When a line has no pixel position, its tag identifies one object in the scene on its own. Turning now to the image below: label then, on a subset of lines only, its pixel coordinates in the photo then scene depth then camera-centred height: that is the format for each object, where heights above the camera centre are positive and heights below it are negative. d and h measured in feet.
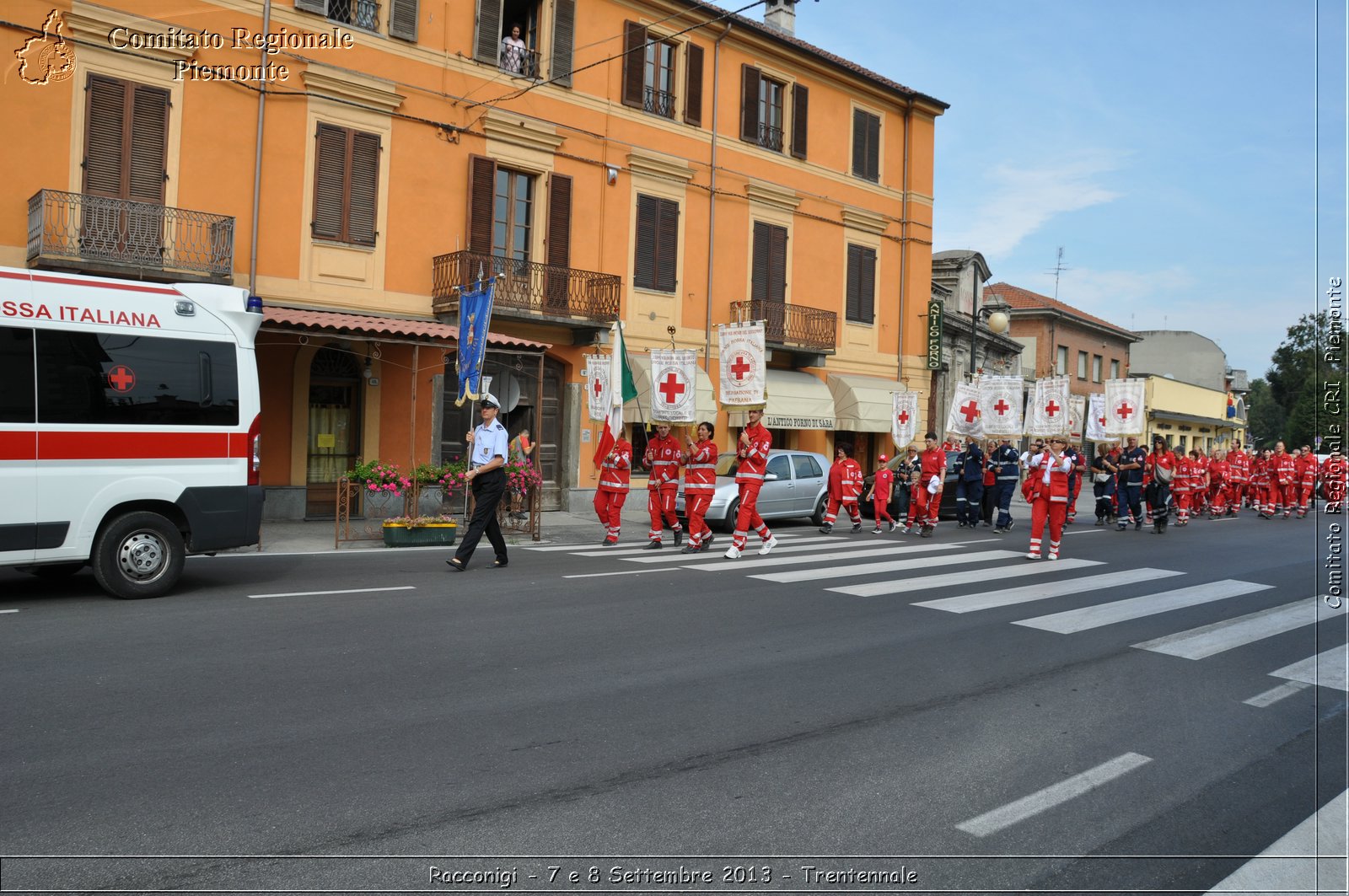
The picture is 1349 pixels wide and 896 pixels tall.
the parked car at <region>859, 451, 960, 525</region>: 64.85 -1.22
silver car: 55.06 -1.04
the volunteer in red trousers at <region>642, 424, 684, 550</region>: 46.70 -0.34
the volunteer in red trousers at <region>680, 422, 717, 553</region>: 44.14 -0.69
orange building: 50.72 +17.74
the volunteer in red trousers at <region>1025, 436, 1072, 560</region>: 43.50 -0.62
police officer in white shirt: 36.24 -0.48
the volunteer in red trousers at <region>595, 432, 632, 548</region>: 46.48 -0.98
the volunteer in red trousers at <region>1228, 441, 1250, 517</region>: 86.12 +1.13
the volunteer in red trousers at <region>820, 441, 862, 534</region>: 57.88 -0.72
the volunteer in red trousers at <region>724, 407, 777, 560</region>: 41.81 +0.10
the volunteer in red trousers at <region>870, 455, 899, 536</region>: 59.47 -1.01
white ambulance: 26.32 +0.76
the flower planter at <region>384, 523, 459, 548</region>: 45.01 -3.45
